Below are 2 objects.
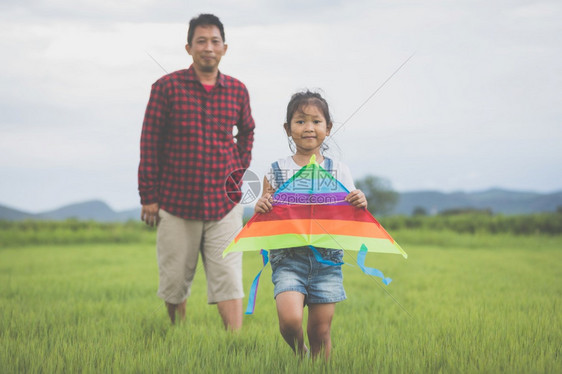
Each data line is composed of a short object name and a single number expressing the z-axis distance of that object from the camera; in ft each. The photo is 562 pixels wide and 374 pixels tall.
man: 12.90
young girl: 9.90
